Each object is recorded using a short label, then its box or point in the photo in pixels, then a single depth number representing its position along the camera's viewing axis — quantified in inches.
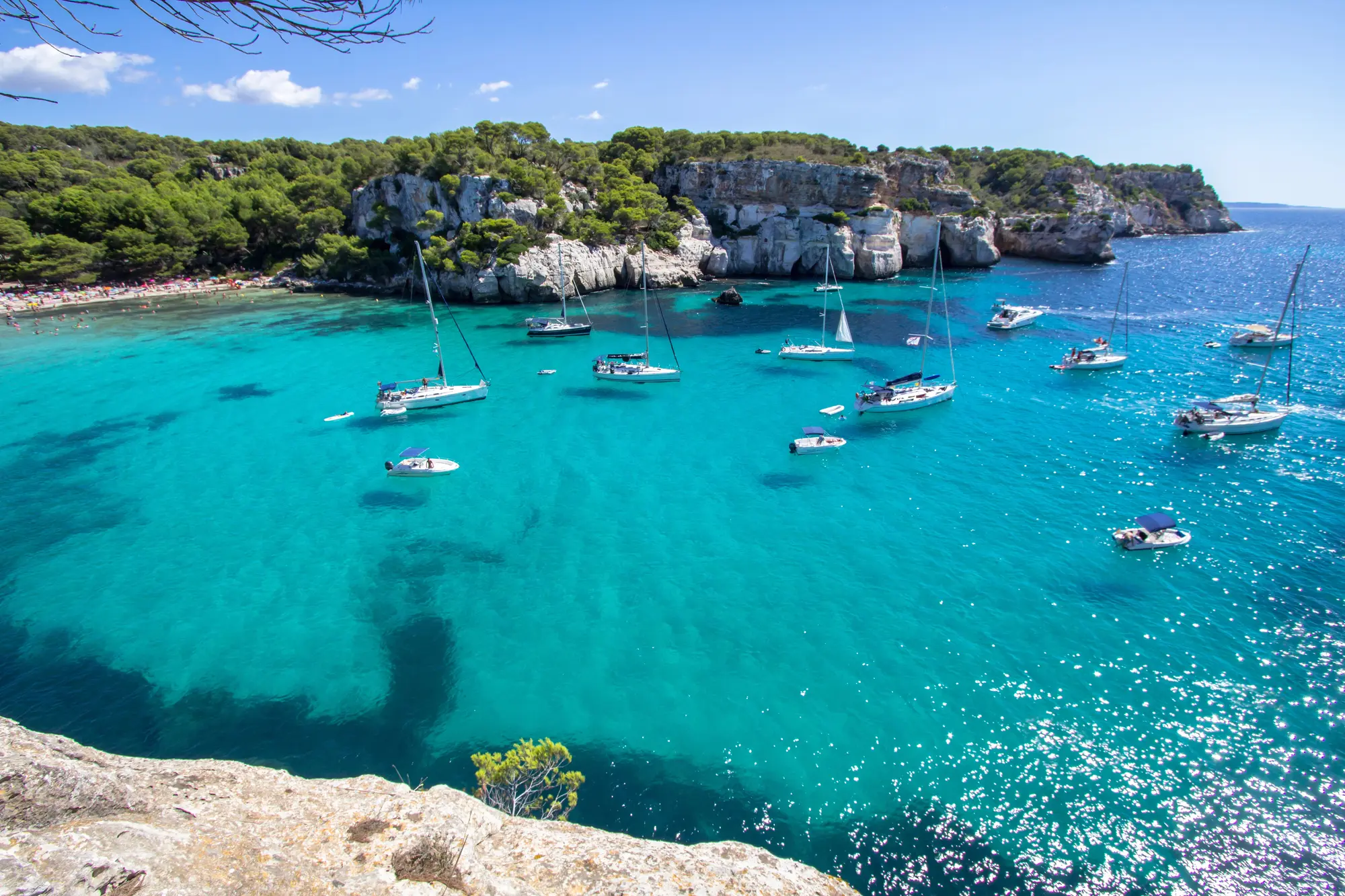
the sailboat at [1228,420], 1422.2
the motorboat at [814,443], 1408.7
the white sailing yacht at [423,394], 1685.5
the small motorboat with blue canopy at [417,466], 1330.0
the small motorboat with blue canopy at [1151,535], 1012.5
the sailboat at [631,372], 1927.9
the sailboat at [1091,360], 1946.4
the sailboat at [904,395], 1640.0
